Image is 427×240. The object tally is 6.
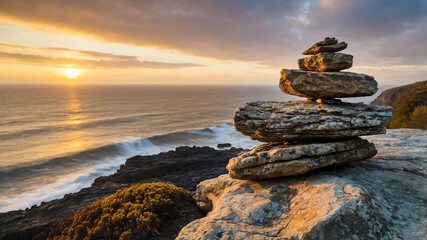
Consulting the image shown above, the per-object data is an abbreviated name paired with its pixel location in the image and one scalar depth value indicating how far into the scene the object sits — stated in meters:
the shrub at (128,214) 10.19
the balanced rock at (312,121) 9.25
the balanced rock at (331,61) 10.12
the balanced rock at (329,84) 9.89
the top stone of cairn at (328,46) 10.29
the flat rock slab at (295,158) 8.89
